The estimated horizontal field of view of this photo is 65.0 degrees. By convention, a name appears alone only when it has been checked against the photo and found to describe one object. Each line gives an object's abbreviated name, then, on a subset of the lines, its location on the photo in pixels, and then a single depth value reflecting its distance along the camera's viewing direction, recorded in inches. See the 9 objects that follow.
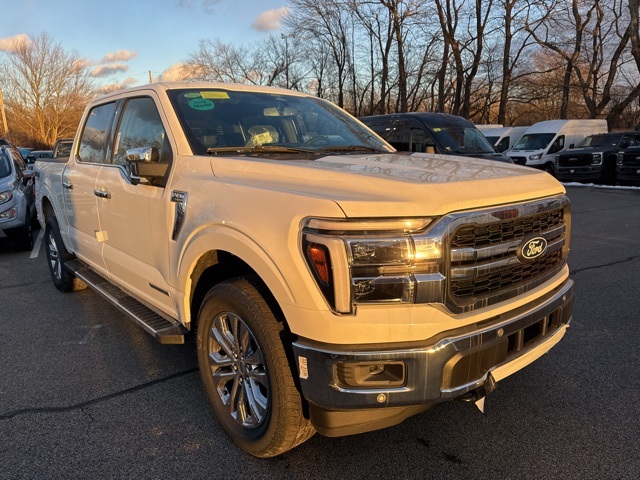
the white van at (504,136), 957.8
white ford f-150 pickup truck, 80.5
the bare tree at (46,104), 1761.8
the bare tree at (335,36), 1546.5
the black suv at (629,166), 614.9
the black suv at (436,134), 441.7
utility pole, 1672.0
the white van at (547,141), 785.6
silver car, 314.3
